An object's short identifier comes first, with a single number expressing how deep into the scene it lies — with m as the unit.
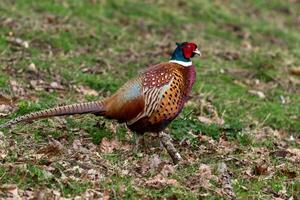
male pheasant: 12.34
